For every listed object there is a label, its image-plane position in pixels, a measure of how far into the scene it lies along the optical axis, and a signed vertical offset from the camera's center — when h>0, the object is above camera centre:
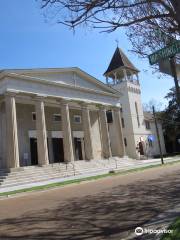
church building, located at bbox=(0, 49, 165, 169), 31.84 +6.36
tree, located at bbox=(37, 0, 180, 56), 7.29 +3.49
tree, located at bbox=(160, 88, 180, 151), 64.28 +8.13
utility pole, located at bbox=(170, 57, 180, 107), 5.27 +1.39
